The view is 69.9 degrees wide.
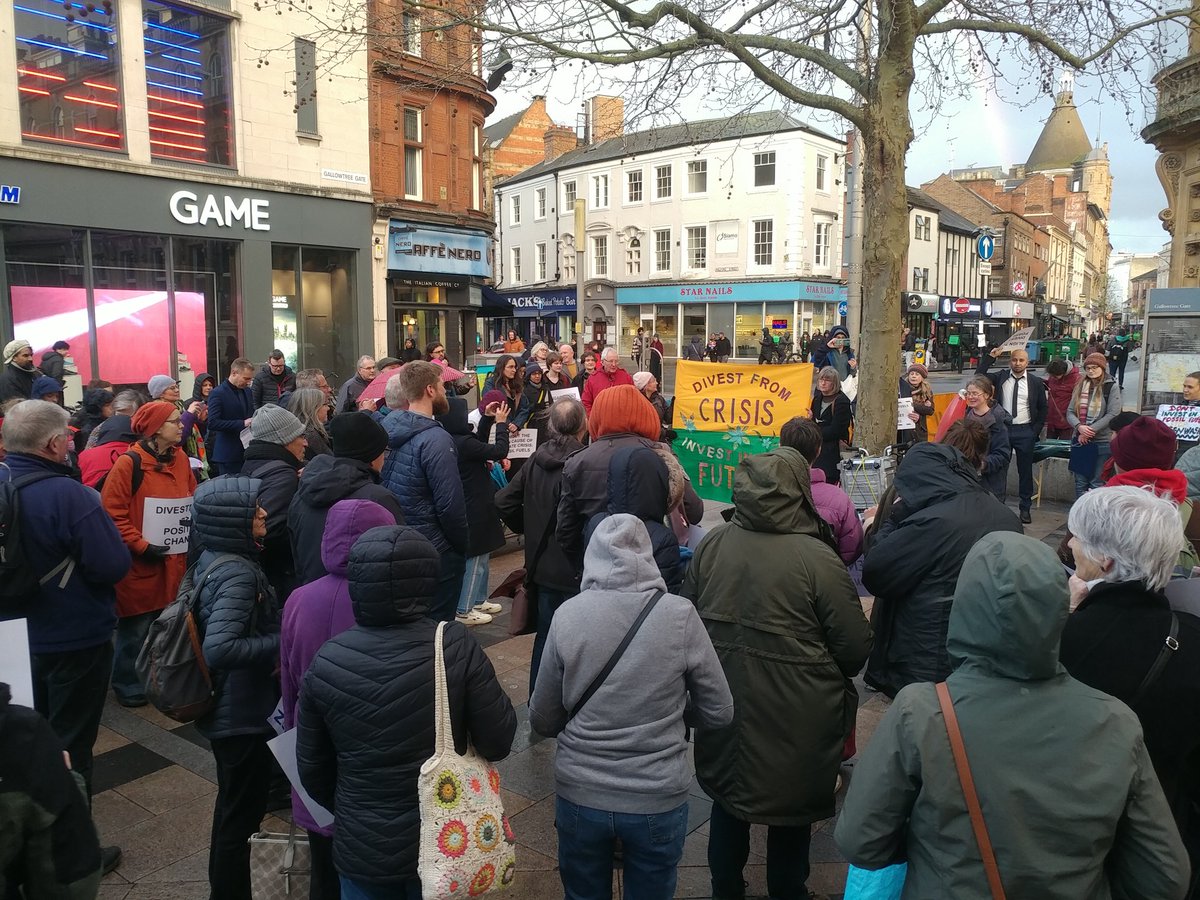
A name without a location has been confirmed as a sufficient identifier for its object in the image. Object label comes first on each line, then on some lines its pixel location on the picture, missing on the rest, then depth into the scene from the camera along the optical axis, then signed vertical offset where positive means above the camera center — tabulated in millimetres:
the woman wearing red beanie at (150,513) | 4918 -885
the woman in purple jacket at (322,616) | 2848 -853
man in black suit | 9391 -596
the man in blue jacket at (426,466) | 4680 -592
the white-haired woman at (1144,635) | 2264 -759
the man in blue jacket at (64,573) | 3494 -885
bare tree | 7887 +2841
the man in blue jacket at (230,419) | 8500 -594
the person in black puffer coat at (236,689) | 3121 -1210
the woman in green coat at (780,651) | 2975 -1030
